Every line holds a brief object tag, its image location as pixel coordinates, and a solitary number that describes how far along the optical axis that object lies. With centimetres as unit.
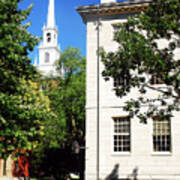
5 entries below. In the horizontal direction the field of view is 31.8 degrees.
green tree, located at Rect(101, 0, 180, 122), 1257
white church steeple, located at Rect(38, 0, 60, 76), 10219
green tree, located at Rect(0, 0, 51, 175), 1434
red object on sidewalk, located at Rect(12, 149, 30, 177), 3631
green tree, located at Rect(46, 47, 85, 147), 3513
